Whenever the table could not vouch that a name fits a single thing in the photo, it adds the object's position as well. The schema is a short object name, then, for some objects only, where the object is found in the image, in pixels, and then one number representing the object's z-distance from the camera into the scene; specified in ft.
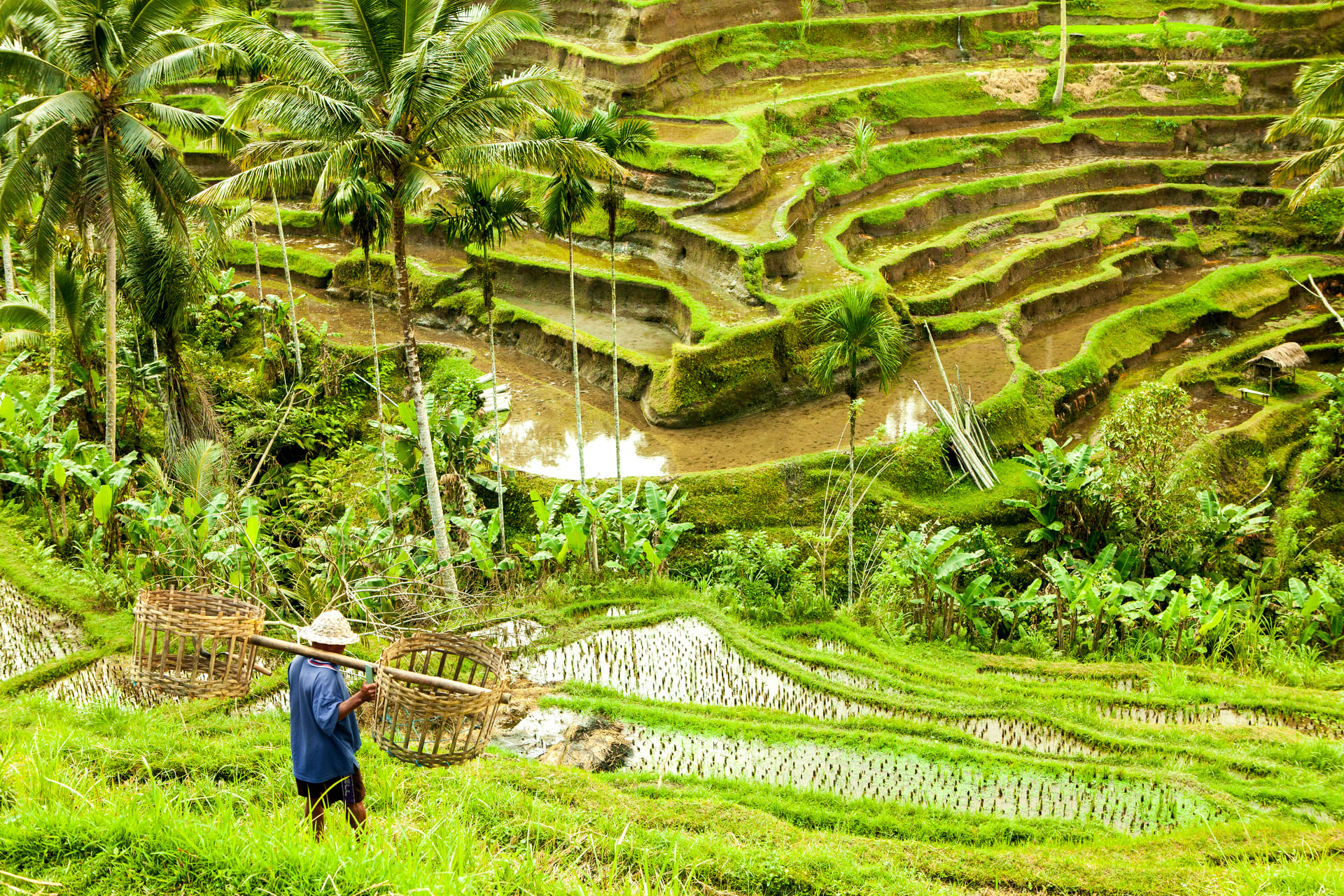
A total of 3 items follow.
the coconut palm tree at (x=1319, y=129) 61.93
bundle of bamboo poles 54.95
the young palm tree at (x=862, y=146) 90.27
